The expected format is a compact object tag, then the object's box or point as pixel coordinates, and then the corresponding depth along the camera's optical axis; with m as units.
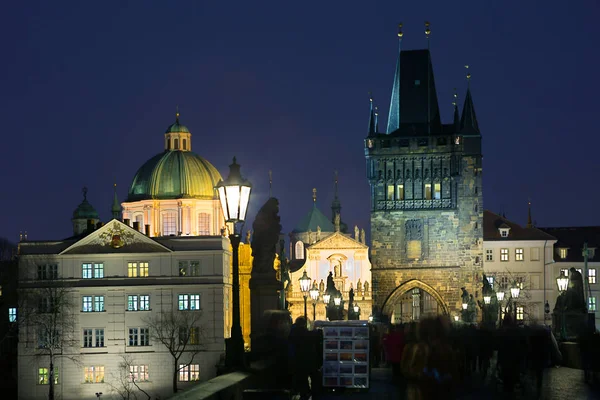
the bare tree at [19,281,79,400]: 83.62
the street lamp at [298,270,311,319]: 40.56
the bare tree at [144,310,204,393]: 81.88
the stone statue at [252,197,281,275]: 26.81
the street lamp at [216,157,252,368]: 19.59
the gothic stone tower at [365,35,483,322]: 89.94
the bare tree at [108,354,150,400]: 80.81
